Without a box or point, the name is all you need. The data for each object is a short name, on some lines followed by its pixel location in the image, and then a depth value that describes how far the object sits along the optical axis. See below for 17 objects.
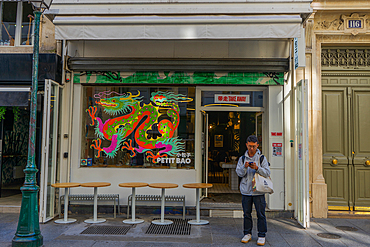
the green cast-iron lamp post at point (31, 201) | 4.87
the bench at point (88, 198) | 7.13
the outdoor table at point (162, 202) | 6.35
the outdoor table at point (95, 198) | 6.47
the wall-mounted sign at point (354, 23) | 7.20
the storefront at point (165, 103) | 7.26
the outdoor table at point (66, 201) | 6.39
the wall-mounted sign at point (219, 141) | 13.00
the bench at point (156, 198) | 7.09
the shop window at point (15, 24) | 7.75
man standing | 5.19
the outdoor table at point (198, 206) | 6.36
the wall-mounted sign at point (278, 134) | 7.23
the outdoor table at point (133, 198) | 6.41
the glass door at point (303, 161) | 6.18
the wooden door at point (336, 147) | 7.32
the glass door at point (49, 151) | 6.39
